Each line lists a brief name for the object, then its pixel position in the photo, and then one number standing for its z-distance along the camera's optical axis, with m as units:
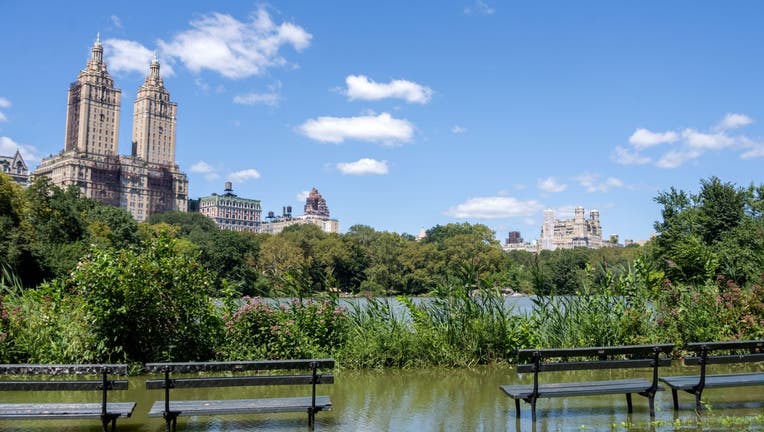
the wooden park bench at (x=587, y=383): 6.79
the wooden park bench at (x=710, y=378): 7.16
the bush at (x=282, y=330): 9.84
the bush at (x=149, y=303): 9.02
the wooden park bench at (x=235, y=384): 6.18
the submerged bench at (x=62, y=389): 5.91
